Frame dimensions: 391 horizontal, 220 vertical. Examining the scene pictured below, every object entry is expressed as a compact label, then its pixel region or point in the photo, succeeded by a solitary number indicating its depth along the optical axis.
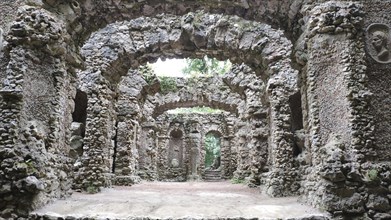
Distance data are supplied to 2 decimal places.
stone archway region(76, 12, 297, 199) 8.27
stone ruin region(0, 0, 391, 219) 4.39
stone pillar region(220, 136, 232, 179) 19.62
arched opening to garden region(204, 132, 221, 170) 26.47
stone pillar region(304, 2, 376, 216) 4.34
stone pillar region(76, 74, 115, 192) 8.39
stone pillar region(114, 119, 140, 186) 10.91
